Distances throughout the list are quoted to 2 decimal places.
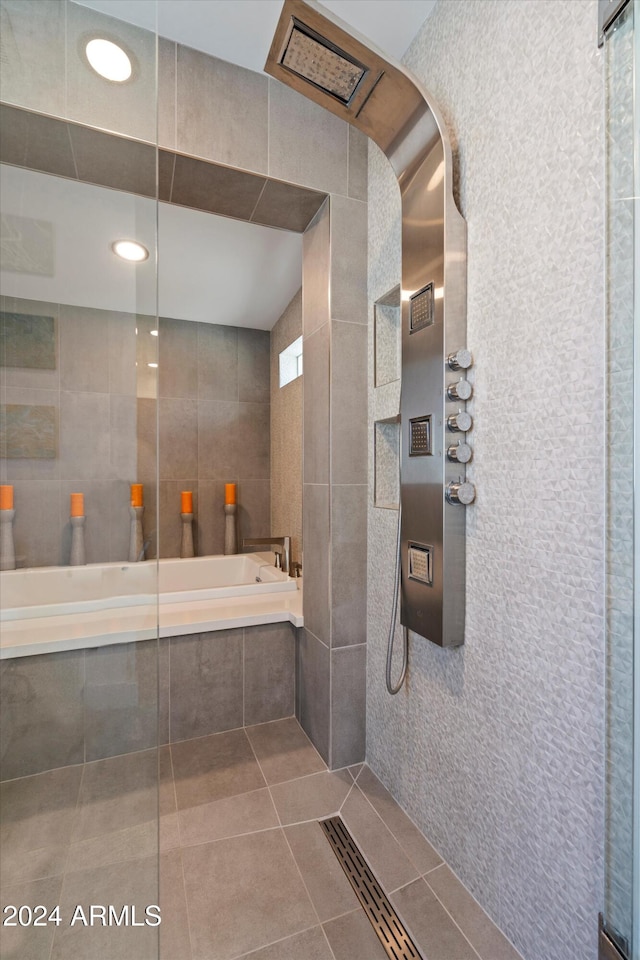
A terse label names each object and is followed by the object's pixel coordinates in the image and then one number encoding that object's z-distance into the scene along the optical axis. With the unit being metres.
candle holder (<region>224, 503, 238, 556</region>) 3.38
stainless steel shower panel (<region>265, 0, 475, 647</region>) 1.11
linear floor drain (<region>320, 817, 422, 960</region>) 1.05
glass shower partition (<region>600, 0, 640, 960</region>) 0.66
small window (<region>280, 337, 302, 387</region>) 2.99
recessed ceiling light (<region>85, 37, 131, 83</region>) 0.75
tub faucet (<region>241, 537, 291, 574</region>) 2.65
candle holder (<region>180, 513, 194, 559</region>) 3.27
